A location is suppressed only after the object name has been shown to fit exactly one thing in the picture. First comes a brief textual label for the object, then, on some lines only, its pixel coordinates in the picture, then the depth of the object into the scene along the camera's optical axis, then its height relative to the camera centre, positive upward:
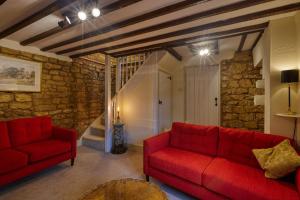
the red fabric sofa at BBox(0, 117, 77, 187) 2.23 -0.78
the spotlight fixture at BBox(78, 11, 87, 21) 1.85 +0.98
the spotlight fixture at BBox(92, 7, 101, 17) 1.76 +0.97
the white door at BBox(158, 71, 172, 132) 4.14 -0.02
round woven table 1.37 -0.82
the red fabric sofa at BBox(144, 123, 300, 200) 1.59 -0.81
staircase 4.10 +0.46
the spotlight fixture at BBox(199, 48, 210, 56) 3.63 +1.12
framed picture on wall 2.99 +0.49
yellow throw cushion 1.64 -0.63
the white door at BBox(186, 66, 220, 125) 4.29 +0.15
